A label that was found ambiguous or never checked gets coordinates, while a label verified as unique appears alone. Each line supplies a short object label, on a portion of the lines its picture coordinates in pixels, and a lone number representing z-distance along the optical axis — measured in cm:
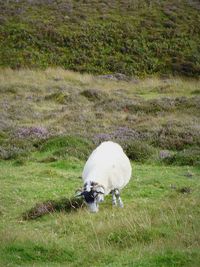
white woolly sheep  1113
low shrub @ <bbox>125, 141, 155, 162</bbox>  1812
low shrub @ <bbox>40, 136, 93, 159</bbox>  1811
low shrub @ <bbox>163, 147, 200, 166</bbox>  1730
